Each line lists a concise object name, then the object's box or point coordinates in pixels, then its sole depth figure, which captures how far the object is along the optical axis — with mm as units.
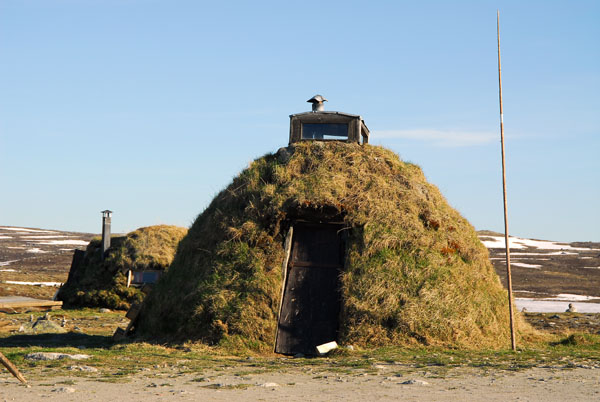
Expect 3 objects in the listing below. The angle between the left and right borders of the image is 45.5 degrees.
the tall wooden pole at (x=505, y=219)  17062
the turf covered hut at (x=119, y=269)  37250
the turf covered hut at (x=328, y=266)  17156
